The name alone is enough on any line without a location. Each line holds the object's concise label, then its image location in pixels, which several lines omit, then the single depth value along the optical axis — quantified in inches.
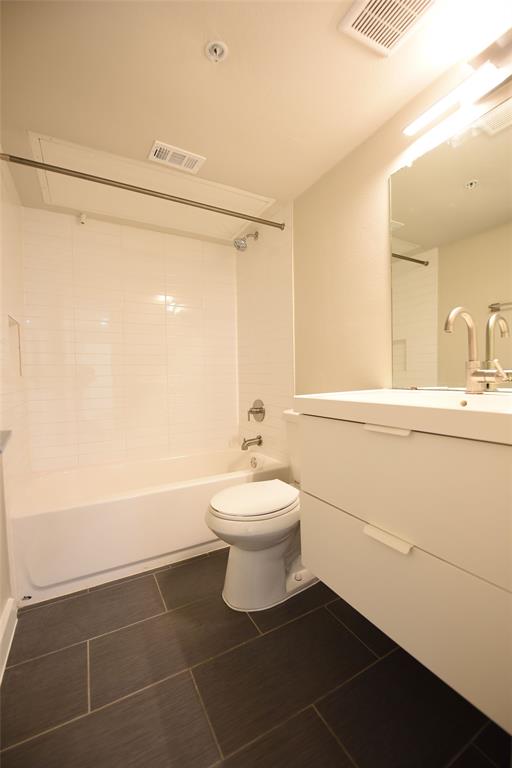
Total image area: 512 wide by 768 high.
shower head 91.8
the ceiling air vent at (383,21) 36.3
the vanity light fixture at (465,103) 39.0
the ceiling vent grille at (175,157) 59.1
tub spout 90.4
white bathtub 55.1
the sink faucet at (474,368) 39.4
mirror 42.2
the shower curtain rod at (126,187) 50.6
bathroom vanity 22.7
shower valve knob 93.9
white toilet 49.1
